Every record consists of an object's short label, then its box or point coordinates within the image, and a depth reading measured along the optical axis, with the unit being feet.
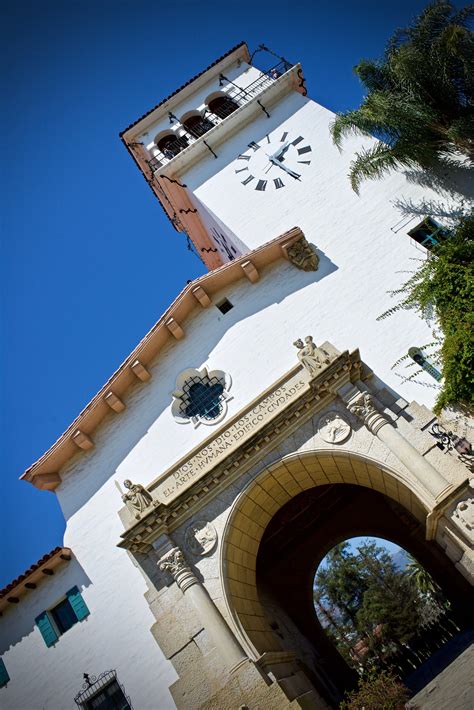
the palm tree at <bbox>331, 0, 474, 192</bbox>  40.73
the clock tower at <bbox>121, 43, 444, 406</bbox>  42.24
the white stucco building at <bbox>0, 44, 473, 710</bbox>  33.40
